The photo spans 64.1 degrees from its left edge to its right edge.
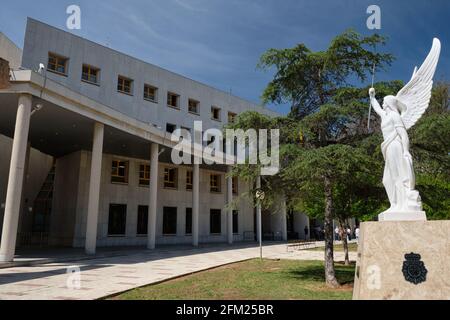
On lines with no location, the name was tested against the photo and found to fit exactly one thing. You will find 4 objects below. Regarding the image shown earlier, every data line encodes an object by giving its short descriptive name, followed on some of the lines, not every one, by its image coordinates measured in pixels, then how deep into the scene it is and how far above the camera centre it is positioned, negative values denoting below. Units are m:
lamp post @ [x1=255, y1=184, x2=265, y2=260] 12.43 +1.15
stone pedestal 6.58 -0.61
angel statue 7.38 +2.00
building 17.42 +5.15
